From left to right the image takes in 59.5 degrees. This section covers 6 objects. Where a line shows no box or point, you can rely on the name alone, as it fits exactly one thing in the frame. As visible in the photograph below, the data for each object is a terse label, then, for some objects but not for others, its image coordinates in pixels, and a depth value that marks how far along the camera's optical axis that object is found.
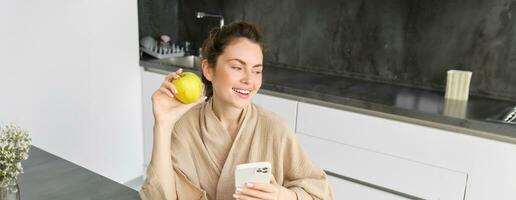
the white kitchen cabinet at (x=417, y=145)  1.72
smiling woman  1.23
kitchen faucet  2.94
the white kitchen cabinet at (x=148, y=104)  2.66
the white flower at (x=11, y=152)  0.91
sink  2.83
